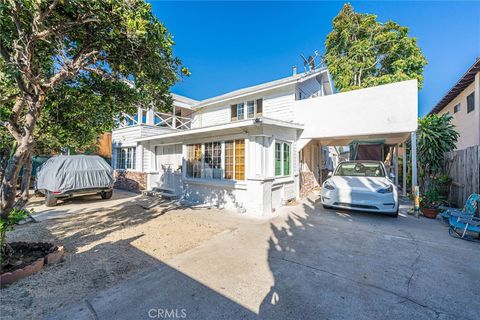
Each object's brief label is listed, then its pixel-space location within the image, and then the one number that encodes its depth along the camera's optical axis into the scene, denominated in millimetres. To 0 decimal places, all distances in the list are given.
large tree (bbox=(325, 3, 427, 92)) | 15156
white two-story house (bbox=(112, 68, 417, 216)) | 6895
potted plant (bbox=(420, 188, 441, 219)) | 6398
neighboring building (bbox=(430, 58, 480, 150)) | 9602
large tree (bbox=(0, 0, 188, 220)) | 3156
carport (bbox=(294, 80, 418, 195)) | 7020
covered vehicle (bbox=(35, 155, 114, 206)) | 7594
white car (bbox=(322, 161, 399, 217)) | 6012
